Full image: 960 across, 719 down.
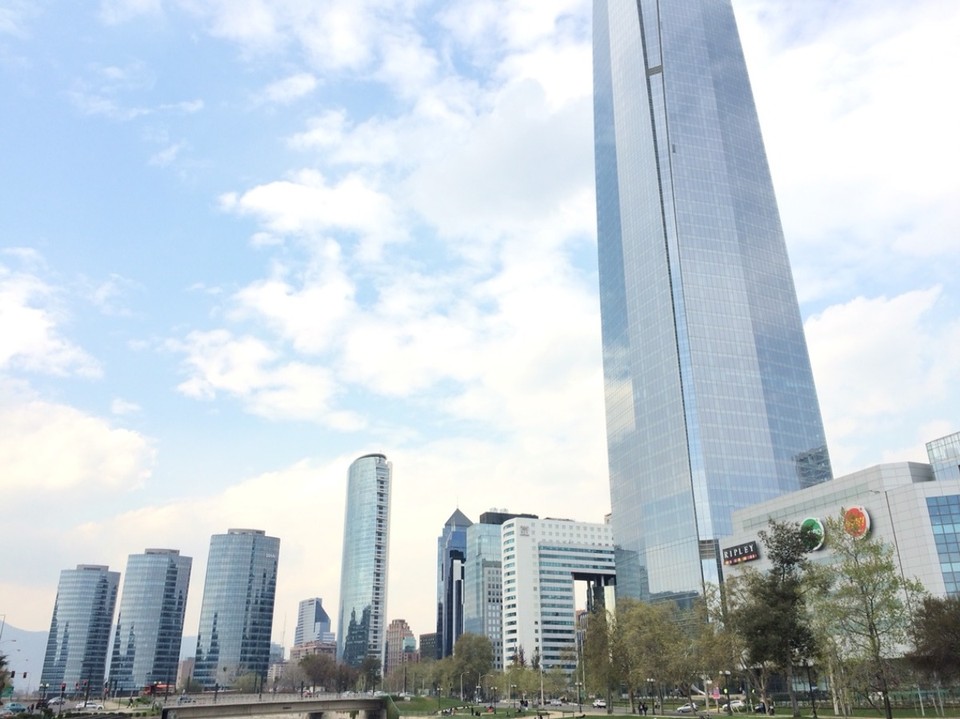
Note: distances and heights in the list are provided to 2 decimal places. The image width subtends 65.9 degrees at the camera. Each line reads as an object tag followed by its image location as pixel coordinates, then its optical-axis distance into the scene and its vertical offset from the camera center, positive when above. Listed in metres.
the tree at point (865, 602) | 58.09 +4.16
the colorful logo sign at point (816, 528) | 110.81 +18.54
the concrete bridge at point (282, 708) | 110.54 -6.77
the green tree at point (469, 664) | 197.00 -0.51
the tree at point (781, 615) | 68.19 +3.71
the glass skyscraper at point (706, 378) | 168.12 +63.74
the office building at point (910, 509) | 96.56 +19.46
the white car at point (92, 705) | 147.88 -7.80
